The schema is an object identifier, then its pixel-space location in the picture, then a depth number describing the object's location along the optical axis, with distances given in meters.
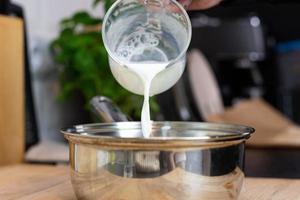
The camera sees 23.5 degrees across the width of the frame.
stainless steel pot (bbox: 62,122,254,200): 0.58
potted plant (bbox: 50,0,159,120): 1.15
